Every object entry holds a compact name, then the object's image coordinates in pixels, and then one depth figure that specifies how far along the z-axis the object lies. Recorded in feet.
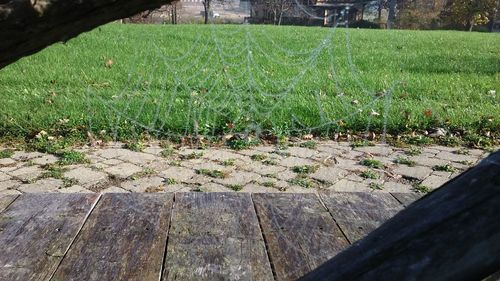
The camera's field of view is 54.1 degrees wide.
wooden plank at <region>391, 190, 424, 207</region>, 5.87
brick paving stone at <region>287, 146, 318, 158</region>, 14.58
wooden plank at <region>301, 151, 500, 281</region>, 1.74
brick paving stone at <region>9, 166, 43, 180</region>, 12.24
